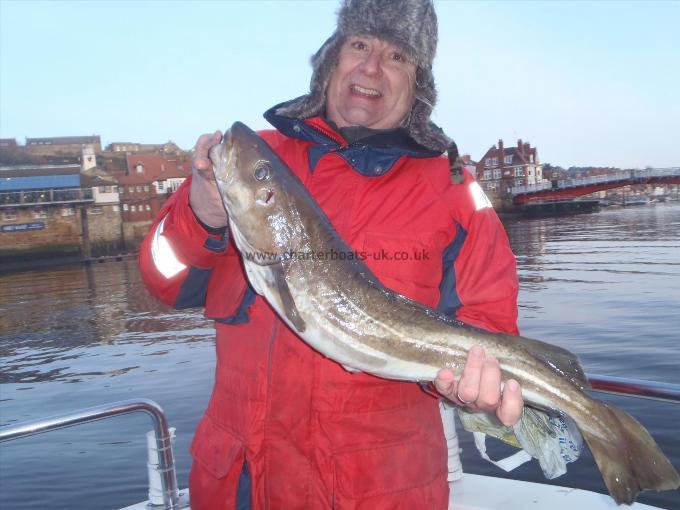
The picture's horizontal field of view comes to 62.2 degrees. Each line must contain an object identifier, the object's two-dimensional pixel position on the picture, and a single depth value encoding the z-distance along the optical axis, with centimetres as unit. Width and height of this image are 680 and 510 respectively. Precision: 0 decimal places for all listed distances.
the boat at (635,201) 13344
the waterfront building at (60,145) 13825
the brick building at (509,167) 10500
